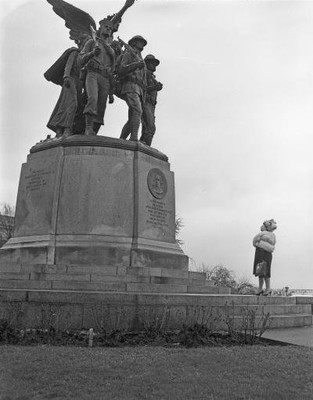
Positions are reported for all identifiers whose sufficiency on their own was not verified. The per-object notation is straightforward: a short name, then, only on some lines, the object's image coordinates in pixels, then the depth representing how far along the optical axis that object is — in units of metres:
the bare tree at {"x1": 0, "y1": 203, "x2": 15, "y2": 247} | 34.77
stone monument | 10.21
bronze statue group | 13.30
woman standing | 12.43
